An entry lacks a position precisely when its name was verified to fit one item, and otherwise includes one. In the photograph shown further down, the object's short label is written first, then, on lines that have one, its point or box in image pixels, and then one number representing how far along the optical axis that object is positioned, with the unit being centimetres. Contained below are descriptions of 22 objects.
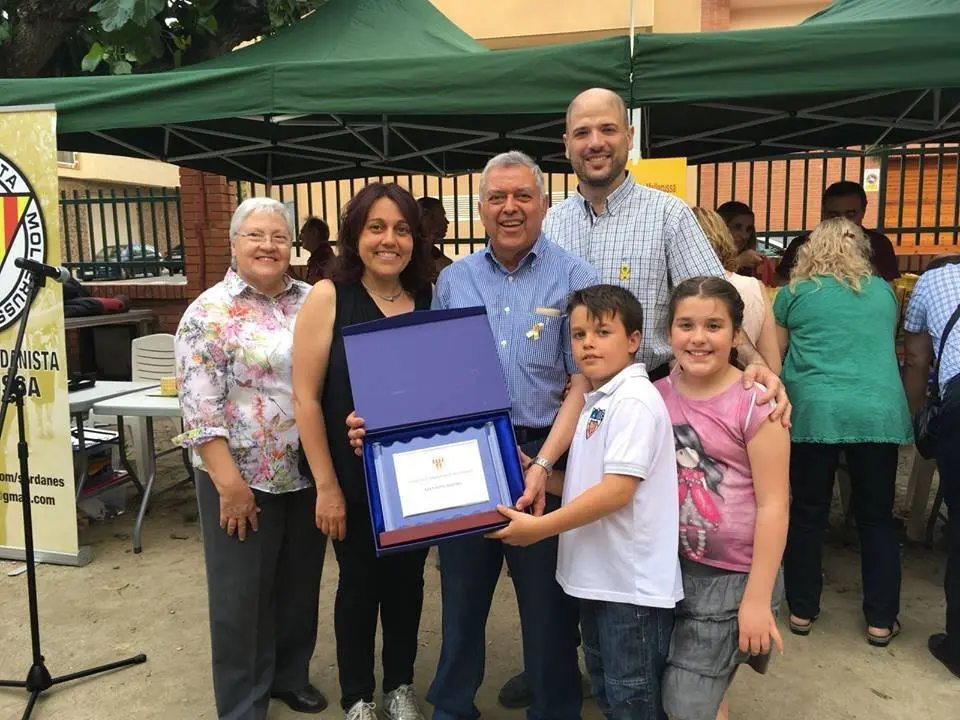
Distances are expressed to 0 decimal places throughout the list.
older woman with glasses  237
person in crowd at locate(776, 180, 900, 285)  443
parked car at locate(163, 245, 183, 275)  917
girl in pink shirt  187
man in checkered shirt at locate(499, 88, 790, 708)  237
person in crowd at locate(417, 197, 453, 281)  531
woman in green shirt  314
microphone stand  272
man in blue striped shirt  215
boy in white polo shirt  184
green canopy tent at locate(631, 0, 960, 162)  302
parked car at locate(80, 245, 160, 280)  920
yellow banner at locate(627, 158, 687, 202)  334
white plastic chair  579
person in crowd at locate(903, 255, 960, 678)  295
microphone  259
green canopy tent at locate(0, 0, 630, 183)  338
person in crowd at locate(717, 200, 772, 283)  452
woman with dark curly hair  223
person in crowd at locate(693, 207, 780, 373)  291
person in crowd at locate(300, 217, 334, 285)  595
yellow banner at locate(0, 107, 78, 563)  383
